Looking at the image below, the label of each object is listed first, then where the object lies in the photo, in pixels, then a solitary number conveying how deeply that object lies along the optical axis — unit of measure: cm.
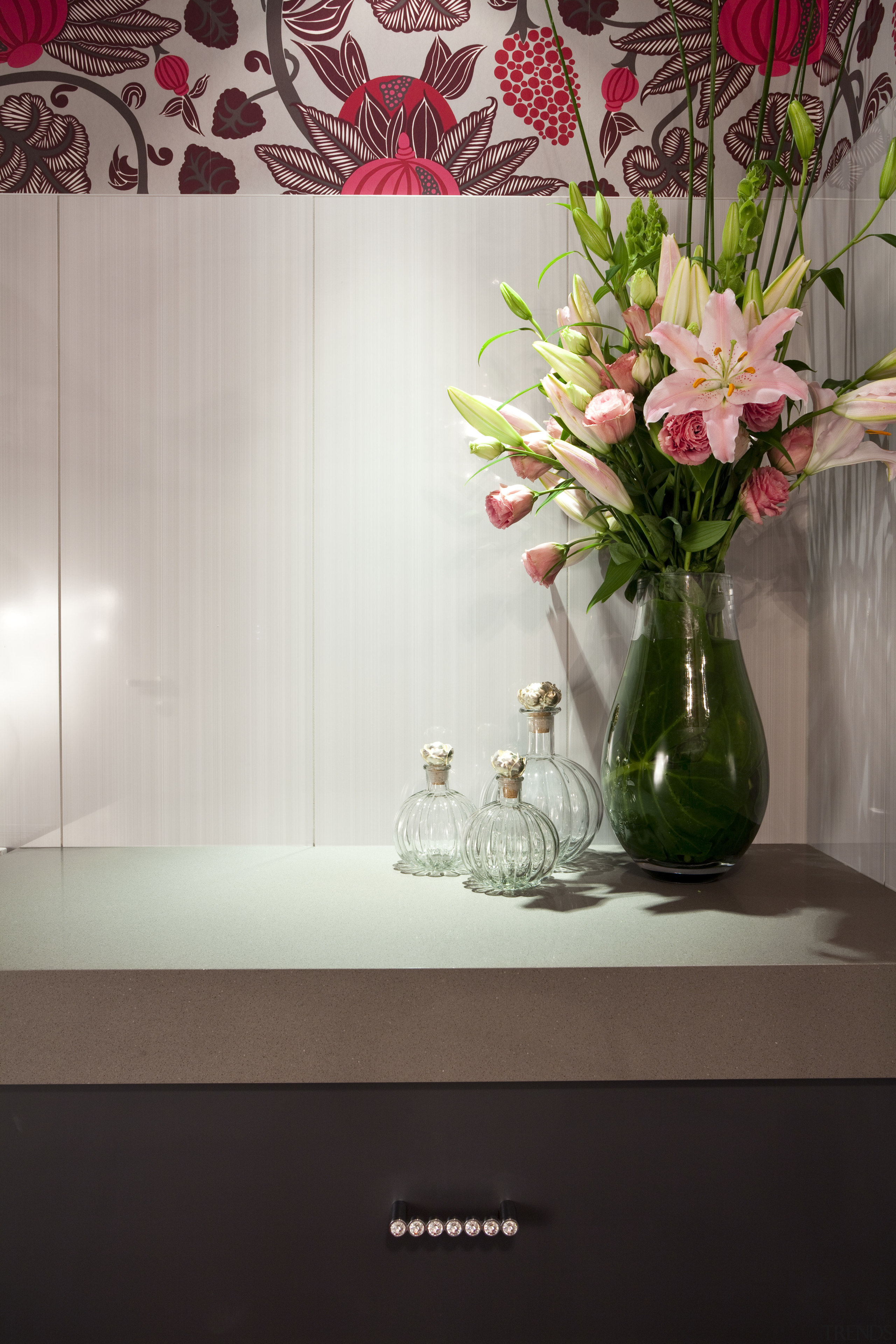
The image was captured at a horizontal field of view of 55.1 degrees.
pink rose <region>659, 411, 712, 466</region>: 76
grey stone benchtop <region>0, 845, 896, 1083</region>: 67
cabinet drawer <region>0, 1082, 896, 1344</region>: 68
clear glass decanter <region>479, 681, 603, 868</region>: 97
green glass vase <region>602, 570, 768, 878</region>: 86
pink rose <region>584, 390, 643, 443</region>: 79
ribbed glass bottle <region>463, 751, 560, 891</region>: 88
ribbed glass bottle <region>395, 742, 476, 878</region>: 97
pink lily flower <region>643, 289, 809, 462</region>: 74
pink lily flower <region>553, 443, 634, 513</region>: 83
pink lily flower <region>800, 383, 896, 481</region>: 81
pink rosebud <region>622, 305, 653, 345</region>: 83
